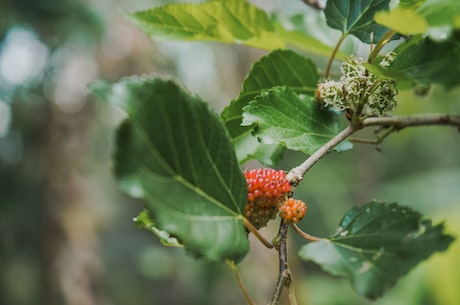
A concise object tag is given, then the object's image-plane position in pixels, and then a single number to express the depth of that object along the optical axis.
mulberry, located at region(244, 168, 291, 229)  0.35
